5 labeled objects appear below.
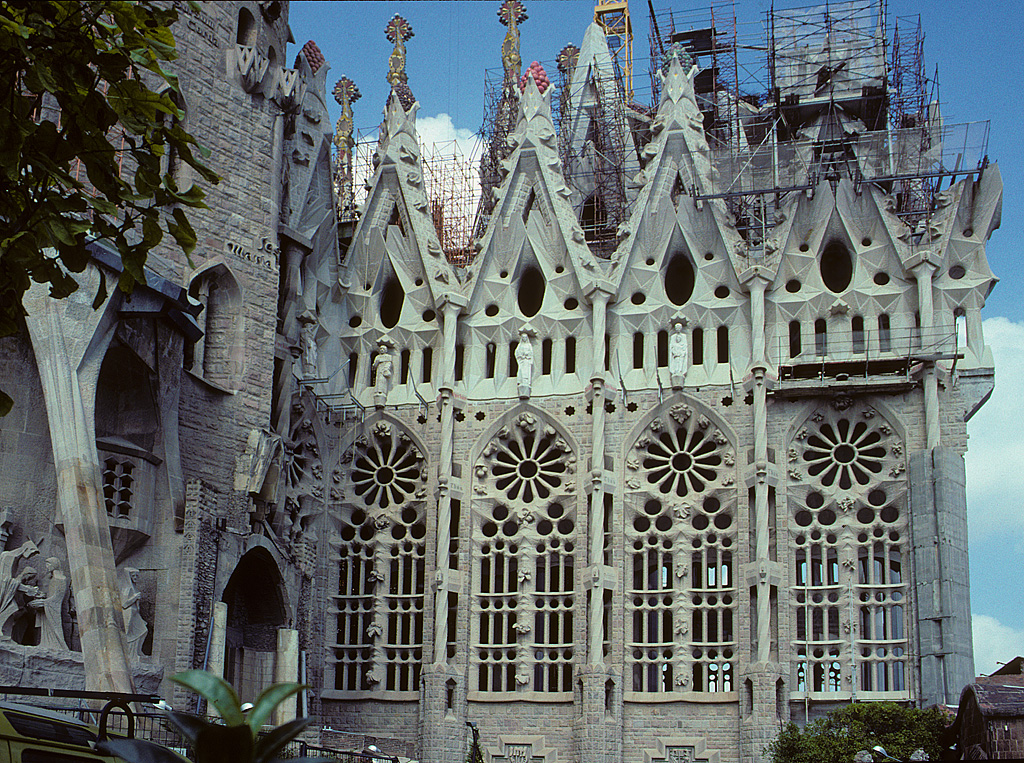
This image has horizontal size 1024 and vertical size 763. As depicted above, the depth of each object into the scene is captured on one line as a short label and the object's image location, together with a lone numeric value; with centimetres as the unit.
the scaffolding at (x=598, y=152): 3291
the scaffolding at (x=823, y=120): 2892
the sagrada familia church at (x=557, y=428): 2477
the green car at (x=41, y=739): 838
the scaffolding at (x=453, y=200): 3816
